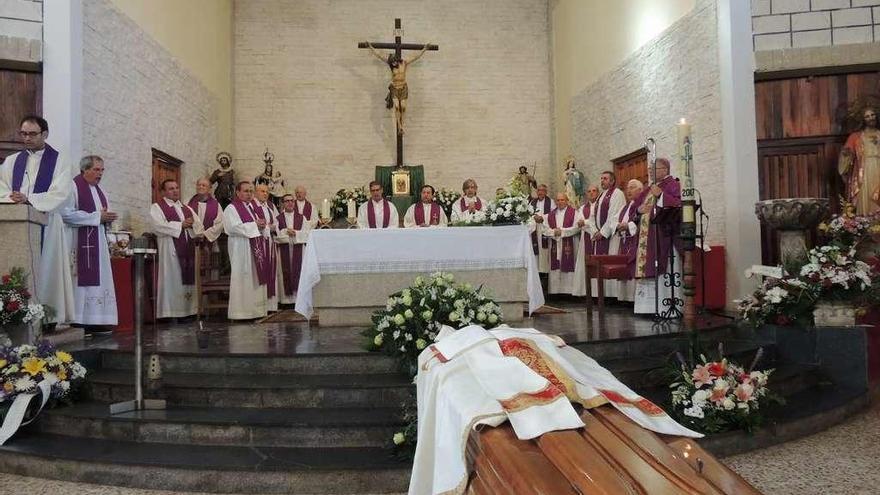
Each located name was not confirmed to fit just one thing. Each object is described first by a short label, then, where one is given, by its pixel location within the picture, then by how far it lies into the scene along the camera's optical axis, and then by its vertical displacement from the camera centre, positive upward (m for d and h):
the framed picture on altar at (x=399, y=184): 10.95 +1.37
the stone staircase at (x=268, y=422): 3.26 -0.98
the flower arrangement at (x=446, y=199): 11.00 +1.10
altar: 6.21 -0.03
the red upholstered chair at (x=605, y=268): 6.78 -0.11
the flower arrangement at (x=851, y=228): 5.86 +0.25
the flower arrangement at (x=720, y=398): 3.74 -0.86
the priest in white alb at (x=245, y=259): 7.88 +0.07
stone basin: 5.98 +0.42
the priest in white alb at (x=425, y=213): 9.64 +0.77
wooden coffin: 1.23 -0.44
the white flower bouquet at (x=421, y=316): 4.05 -0.36
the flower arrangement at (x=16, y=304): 4.69 -0.27
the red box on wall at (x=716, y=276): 7.41 -0.23
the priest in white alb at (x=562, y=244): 9.77 +0.25
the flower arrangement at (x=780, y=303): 5.20 -0.40
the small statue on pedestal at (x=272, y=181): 11.43 +1.55
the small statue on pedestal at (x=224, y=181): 10.80 +1.48
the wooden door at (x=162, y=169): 9.24 +1.51
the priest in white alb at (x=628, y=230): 7.51 +0.36
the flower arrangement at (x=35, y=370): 3.91 -0.66
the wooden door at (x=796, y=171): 7.41 +1.01
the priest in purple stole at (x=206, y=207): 8.57 +0.82
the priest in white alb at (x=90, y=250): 6.02 +0.17
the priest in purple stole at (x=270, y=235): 8.54 +0.40
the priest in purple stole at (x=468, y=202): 10.07 +0.98
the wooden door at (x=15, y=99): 6.84 +1.87
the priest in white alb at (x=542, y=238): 10.12 +0.36
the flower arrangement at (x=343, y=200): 10.89 +1.10
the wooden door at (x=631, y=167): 9.58 +1.47
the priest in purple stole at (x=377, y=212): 9.80 +0.80
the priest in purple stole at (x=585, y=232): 9.27 +0.41
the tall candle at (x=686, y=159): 5.18 +0.81
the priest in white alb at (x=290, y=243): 9.72 +0.33
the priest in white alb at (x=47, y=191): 5.71 +0.71
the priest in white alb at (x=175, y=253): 7.93 +0.17
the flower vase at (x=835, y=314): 5.14 -0.49
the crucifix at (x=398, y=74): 11.91 +3.62
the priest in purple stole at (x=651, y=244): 6.69 +0.15
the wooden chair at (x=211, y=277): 7.77 -0.17
